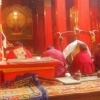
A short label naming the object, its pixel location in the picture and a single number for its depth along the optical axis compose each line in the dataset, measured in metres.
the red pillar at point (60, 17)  8.00
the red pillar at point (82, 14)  6.76
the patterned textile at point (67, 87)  2.56
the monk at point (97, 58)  4.78
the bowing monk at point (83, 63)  4.23
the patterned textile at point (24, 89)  2.43
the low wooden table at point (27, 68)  2.99
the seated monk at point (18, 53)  4.80
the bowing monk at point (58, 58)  4.34
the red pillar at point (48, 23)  10.45
